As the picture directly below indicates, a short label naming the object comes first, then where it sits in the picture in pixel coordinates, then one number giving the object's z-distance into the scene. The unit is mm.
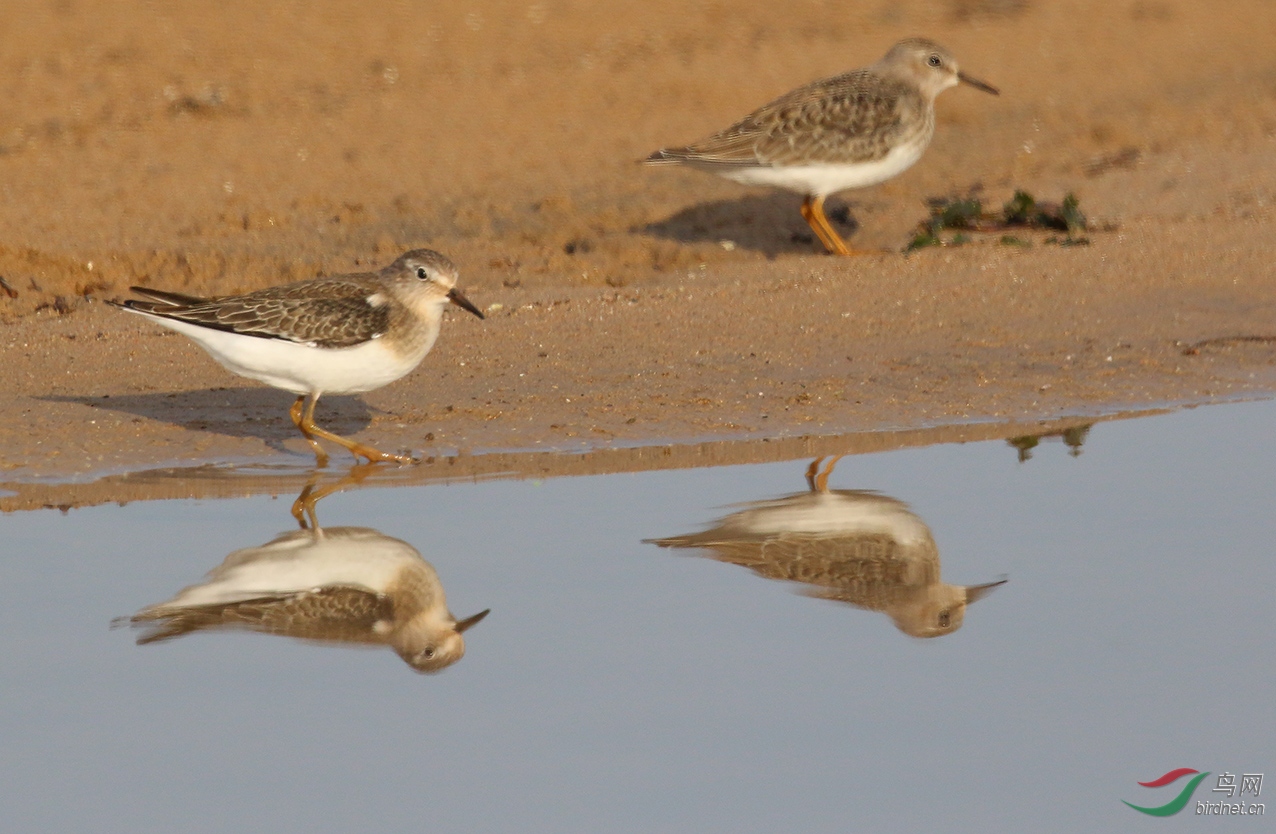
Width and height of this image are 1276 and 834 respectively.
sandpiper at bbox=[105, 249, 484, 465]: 16453
